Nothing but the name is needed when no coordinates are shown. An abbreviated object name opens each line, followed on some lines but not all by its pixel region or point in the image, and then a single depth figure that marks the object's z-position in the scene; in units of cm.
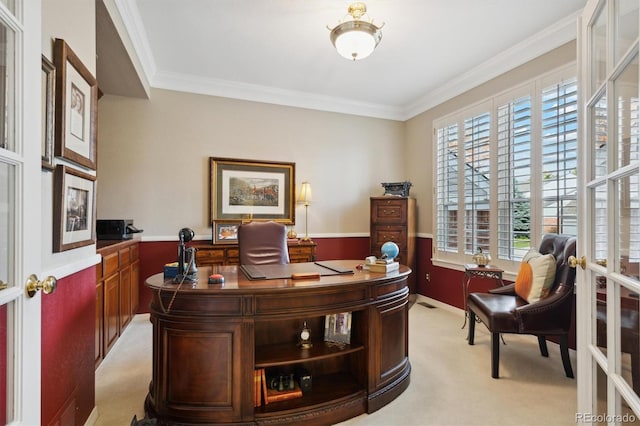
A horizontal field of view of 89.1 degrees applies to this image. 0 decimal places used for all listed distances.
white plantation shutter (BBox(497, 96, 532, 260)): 329
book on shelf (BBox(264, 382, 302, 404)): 195
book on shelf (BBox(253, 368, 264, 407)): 191
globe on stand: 241
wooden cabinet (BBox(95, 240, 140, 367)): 254
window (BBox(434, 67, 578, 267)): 296
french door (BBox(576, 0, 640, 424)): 110
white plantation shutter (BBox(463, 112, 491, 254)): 373
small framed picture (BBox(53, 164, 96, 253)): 152
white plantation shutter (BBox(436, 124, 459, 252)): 419
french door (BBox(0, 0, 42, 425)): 91
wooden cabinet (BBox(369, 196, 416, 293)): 445
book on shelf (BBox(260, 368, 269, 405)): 194
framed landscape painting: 418
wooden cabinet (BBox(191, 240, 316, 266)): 378
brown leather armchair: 247
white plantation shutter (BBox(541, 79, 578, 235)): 288
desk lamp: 442
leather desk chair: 303
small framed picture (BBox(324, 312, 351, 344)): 214
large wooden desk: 178
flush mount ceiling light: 257
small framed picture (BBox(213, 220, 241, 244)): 403
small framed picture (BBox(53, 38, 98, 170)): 151
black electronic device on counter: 337
